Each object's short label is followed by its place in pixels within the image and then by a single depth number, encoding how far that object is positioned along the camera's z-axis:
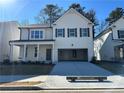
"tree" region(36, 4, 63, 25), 21.17
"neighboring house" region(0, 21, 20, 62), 13.53
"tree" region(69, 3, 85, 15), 20.87
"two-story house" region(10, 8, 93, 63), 11.88
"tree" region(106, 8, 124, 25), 20.13
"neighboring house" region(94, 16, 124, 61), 12.15
